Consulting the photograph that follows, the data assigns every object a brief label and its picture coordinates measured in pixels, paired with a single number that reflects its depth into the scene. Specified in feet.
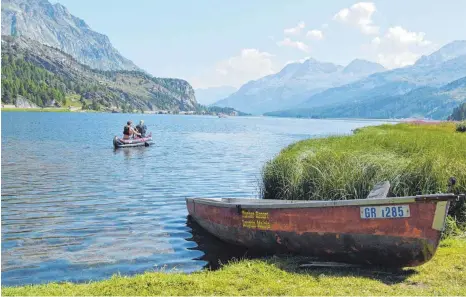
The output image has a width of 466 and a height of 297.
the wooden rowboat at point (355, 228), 39.34
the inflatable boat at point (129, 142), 194.37
